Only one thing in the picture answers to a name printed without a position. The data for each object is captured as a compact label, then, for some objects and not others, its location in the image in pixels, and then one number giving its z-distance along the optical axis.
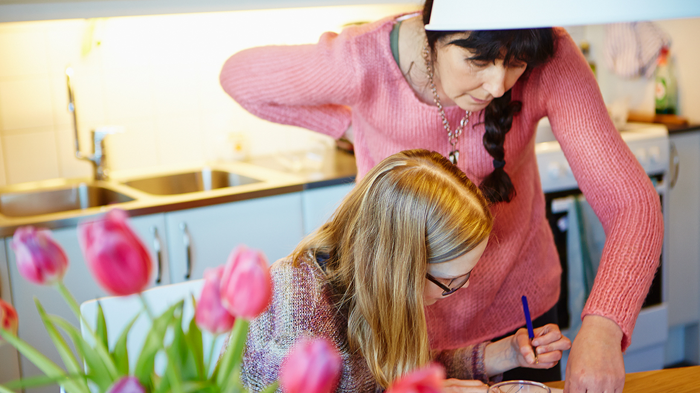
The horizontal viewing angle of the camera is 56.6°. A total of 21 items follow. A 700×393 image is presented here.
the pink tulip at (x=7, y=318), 0.49
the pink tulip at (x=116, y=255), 0.39
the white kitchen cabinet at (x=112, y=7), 1.51
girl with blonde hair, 0.97
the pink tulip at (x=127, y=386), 0.41
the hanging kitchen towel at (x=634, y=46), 2.63
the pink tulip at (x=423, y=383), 0.37
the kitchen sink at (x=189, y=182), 2.27
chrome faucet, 2.17
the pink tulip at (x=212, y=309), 0.44
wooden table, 1.05
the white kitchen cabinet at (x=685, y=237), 2.60
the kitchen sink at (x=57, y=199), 2.08
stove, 2.32
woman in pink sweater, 0.98
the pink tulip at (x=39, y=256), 0.43
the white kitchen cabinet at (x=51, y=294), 1.75
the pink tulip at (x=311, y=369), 0.38
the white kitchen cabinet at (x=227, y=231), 1.92
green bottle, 2.67
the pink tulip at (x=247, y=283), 0.40
